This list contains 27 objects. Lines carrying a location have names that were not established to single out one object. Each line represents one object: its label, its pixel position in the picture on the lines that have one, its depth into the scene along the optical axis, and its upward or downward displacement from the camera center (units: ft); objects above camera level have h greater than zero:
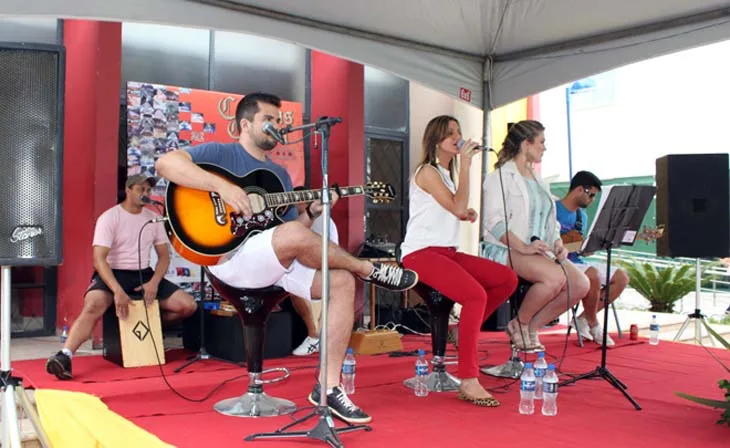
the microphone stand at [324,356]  8.14 -1.42
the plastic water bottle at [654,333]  17.56 -2.46
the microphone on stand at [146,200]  15.89 +0.92
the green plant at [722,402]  8.92 -2.16
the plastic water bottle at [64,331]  15.96 -2.25
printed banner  19.27 +3.39
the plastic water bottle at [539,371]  11.07 -2.17
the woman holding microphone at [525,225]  13.57 +0.28
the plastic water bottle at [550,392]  10.26 -2.35
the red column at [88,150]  17.76 +2.38
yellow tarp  8.22 -2.45
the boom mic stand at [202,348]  15.47 -2.53
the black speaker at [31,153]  8.02 +1.03
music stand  11.66 +0.33
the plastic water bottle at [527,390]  10.36 -2.34
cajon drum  14.67 -2.14
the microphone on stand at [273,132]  9.10 +1.44
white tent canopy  12.72 +4.71
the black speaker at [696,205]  17.71 +0.89
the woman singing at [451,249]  10.94 -0.18
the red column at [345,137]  22.56 +3.43
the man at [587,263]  17.52 -0.63
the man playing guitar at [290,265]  8.96 -0.35
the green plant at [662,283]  31.58 -2.07
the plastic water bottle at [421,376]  11.48 -2.37
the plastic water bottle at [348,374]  11.59 -2.34
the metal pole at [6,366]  8.13 -1.61
